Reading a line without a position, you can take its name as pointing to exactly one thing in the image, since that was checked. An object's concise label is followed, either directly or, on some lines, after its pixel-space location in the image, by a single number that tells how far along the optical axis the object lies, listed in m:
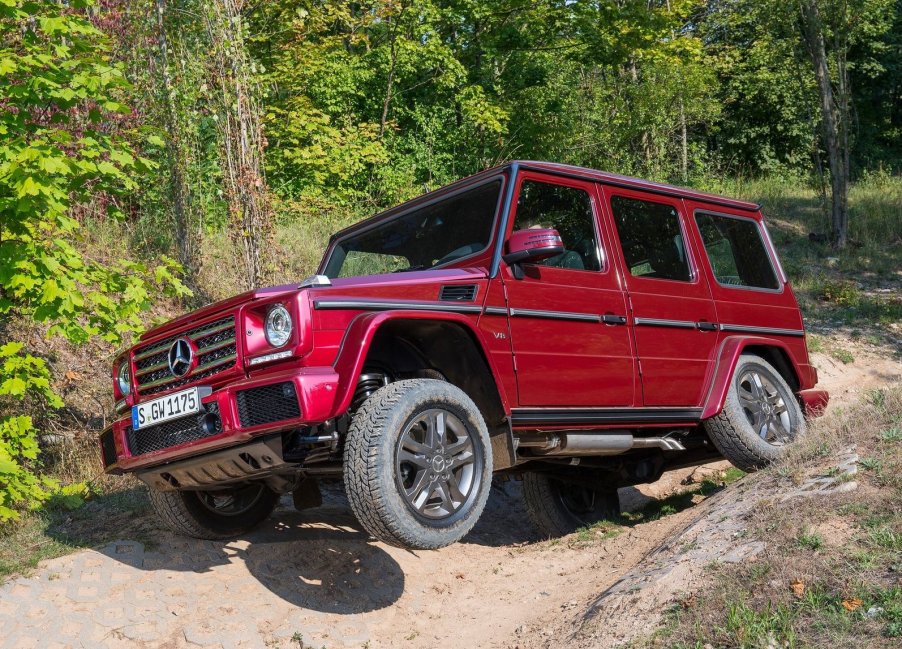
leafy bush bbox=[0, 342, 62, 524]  6.00
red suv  3.91
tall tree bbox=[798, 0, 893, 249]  16.27
